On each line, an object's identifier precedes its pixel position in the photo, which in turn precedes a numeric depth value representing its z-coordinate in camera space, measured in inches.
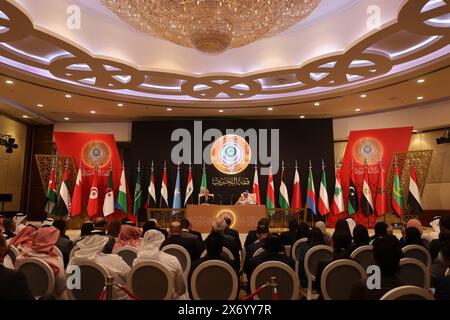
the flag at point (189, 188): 456.7
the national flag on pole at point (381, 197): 420.5
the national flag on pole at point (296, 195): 451.8
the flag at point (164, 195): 457.4
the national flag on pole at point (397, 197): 399.9
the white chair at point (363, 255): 148.3
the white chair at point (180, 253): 151.9
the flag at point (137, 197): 456.1
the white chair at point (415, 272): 122.5
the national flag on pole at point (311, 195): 440.1
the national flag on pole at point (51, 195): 425.4
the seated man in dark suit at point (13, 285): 76.5
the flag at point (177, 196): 452.1
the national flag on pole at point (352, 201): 433.9
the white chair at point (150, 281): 110.7
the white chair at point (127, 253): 148.6
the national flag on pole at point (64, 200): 419.5
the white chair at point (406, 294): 73.7
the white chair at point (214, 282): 116.9
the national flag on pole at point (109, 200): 441.7
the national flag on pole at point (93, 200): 447.5
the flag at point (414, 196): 388.2
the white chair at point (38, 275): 107.0
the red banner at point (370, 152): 436.1
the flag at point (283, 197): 448.1
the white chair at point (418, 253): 147.6
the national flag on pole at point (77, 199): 434.9
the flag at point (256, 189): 449.6
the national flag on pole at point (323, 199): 439.6
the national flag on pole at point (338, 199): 436.1
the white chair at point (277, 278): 119.3
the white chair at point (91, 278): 110.0
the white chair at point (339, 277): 118.4
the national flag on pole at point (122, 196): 450.6
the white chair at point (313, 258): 149.6
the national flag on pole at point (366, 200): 422.0
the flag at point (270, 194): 445.4
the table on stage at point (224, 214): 372.8
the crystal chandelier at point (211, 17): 195.0
